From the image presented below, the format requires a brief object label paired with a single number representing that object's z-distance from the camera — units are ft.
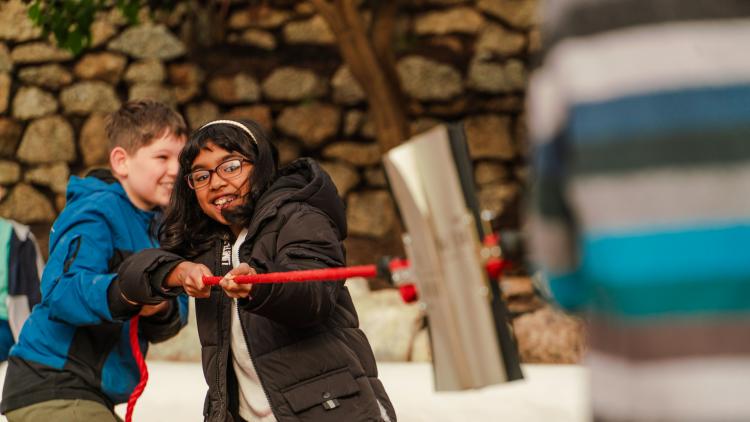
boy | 15.58
